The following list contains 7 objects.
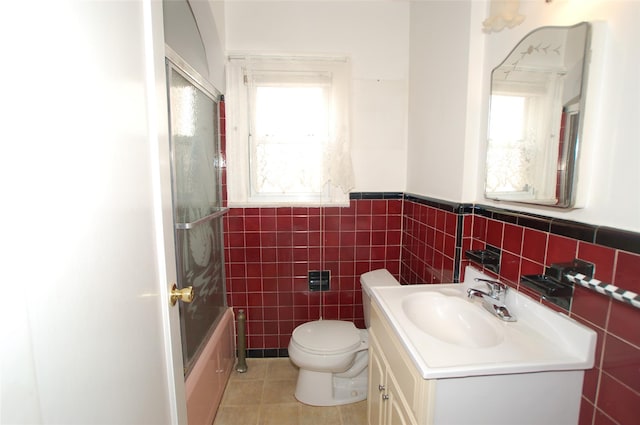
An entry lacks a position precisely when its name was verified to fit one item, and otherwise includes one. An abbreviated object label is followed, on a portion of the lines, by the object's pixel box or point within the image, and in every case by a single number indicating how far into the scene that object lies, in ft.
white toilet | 5.54
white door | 1.28
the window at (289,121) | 6.44
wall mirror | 2.90
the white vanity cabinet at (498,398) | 2.76
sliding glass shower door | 4.50
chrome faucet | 3.65
